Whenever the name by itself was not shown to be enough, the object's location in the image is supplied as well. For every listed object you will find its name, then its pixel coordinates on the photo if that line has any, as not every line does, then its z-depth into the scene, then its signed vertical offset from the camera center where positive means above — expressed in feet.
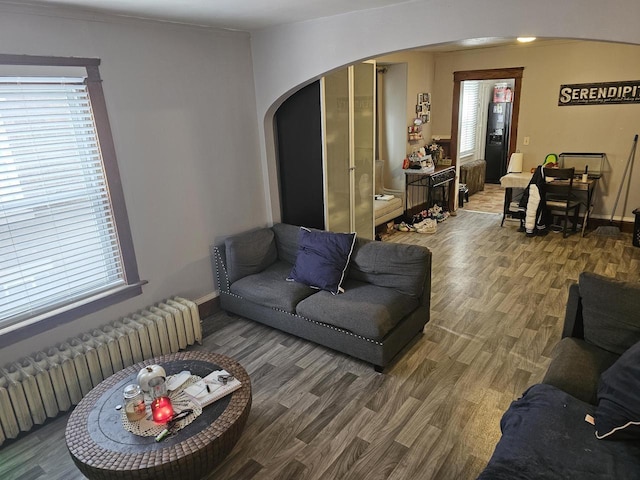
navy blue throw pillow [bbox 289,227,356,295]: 10.74 -3.53
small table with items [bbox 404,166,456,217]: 20.40 -3.18
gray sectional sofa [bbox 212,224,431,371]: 9.51 -4.21
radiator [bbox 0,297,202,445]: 7.97 -4.67
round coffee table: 5.88 -4.47
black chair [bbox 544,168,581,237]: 17.53 -3.63
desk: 18.07 -3.31
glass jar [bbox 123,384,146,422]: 6.63 -4.24
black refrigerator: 28.78 -1.76
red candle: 6.56 -4.28
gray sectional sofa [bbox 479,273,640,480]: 5.14 -4.11
